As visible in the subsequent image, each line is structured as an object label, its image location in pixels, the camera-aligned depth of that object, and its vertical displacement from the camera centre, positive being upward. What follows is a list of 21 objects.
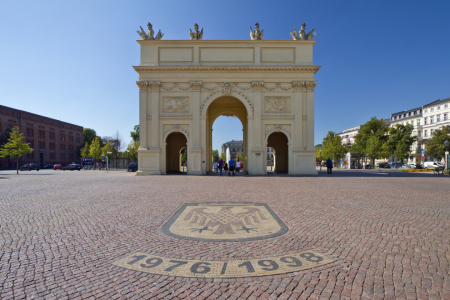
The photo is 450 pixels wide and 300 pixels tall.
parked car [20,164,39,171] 46.19 -2.28
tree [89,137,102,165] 63.38 +0.77
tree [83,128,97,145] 90.09 +7.65
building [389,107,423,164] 72.06 +9.33
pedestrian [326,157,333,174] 28.80 -1.24
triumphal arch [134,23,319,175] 25.73 +6.87
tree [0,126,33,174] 32.91 +0.99
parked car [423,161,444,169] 43.03 -2.02
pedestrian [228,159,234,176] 24.89 -1.19
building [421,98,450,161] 64.38 +10.32
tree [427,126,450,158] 52.69 +2.43
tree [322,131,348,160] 67.75 +1.44
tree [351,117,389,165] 56.97 +3.87
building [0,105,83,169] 56.69 +5.26
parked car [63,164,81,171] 51.00 -2.57
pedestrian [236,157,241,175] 26.34 -1.25
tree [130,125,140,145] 70.62 +5.75
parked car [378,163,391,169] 55.30 -2.77
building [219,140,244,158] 162.30 +6.64
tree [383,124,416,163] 58.09 +3.06
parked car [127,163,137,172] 39.56 -2.15
